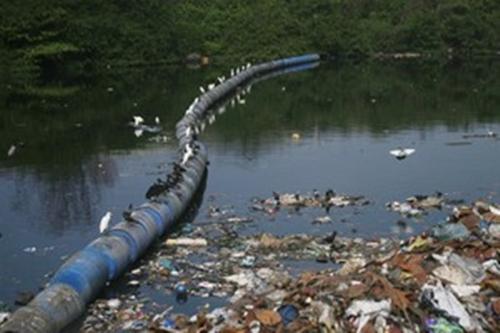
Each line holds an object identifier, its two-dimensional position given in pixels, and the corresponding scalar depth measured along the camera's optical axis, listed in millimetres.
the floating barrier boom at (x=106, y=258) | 15053
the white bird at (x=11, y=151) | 34035
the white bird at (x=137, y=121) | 41423
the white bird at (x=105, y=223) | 19121
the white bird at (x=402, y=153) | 33818
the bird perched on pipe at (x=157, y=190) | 23142
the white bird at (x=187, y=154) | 28281
